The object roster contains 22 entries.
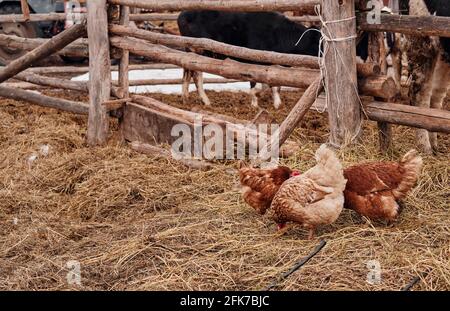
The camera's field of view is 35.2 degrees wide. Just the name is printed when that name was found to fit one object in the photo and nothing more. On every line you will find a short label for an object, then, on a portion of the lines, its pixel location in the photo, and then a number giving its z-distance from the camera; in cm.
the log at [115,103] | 774
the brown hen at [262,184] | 507
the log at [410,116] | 570
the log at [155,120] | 682
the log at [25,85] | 1098
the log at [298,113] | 593
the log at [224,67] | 631
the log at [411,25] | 551
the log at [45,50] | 791
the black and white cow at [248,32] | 1045
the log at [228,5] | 601
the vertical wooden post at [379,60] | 598
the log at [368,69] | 592
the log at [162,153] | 645
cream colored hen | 459
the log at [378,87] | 591
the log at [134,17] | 1157
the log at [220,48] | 634
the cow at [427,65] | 656
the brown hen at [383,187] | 474
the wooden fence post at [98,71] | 769
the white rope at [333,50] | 581
